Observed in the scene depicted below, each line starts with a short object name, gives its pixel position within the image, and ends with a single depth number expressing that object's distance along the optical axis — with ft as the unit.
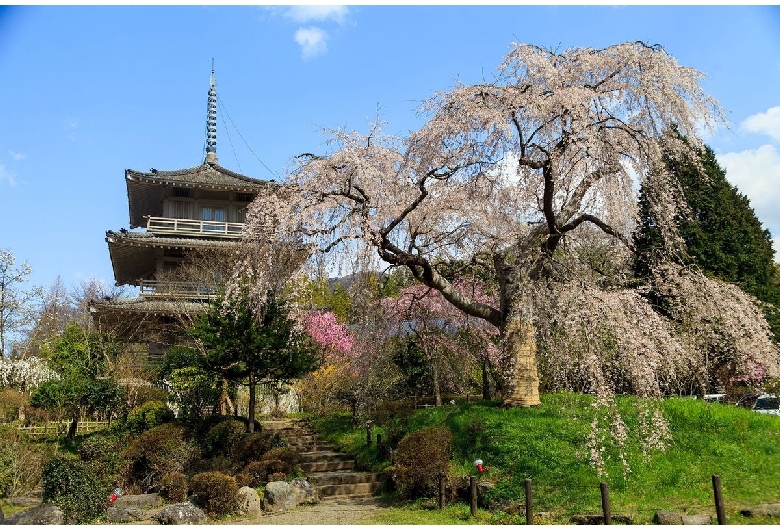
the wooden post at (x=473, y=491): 29.27
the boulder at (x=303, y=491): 36.47
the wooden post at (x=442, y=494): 31.35
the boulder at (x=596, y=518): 25.18
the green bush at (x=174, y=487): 34.91
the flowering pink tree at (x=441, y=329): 48.83
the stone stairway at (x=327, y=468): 39.70
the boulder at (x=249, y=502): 33.60
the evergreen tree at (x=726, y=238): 73.72
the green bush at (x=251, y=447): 41.09
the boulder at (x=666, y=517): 24.09
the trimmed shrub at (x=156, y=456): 38.93
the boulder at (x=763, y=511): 24.00
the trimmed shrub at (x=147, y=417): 47.10
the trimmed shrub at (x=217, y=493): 32.86
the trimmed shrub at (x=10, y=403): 55.52
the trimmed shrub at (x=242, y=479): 36.64
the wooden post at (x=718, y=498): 22.90
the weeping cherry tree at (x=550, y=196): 29.66
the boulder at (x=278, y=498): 34.99
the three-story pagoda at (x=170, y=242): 67.67
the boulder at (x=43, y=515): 28.73
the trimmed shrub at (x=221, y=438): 42.88
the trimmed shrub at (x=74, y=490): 30.66
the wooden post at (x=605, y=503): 24.32
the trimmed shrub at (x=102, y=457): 37.19
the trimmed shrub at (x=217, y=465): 39.52
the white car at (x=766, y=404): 52.50
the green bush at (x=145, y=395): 54.60
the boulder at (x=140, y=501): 34.12
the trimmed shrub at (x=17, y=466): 38.01
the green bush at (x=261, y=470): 37.93
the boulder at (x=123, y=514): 31.71
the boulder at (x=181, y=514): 30.96
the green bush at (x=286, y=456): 39.70
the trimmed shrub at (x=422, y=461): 32.89
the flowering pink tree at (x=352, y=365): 45.47
